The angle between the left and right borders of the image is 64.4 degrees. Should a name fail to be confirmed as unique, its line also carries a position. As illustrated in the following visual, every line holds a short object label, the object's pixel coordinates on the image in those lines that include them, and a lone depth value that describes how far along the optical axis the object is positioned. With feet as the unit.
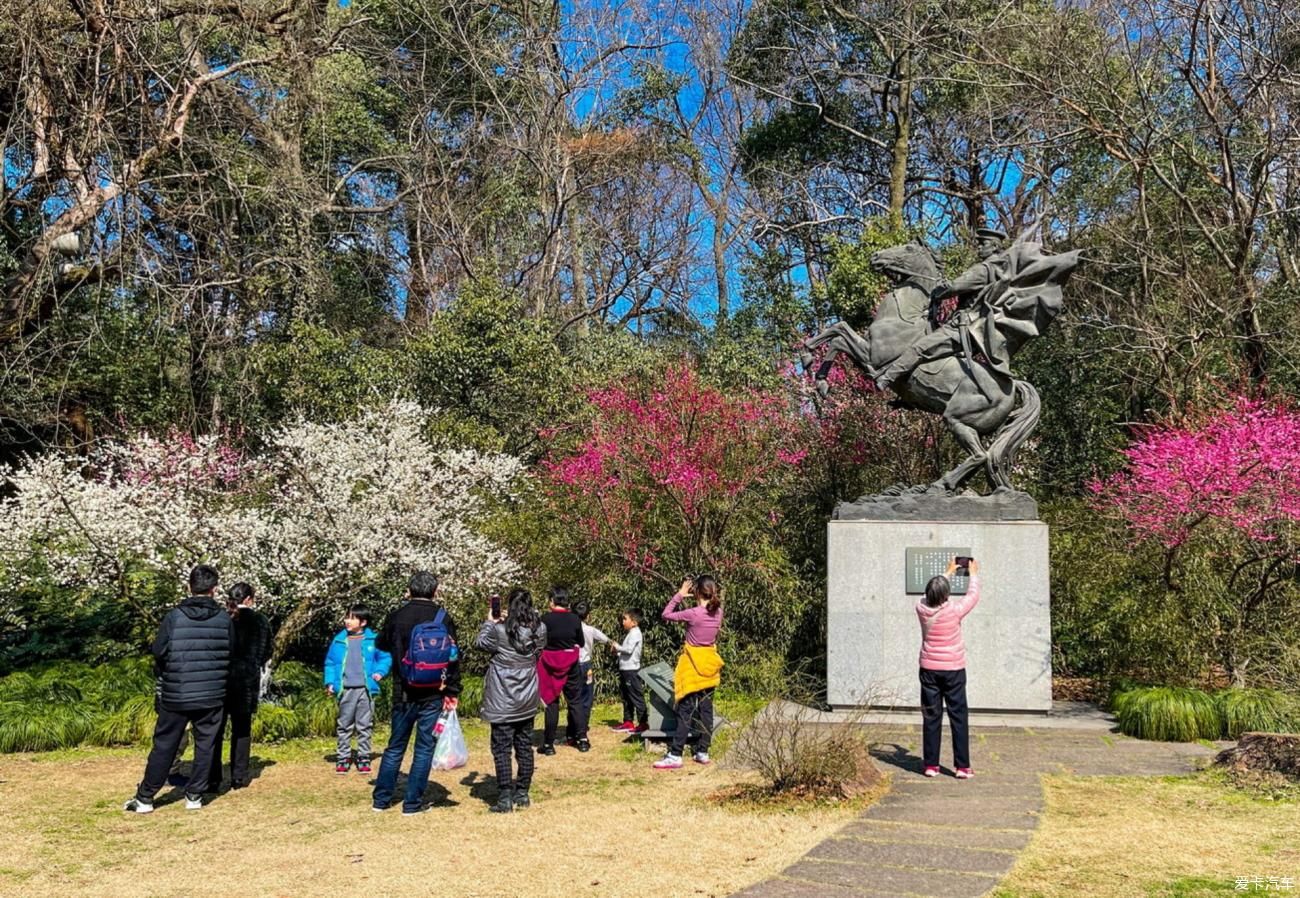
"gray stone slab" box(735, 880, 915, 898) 15.33
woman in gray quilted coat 20.92
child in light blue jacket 25.73
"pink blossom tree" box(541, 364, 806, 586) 37.73
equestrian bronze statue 31.73
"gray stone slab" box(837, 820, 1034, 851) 17.78
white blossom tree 33.53
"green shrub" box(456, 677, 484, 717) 33.68
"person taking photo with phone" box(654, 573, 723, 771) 24.35
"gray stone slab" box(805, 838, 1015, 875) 16.55
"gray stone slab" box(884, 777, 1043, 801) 21.26
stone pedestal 30.04
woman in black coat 24.18
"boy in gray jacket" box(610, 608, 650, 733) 29.40
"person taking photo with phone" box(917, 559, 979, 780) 22.44
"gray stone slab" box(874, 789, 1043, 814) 20.25
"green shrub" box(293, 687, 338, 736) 30.50
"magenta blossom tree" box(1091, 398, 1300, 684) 32.32
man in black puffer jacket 21.50
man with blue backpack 20.57
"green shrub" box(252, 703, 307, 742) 29.45
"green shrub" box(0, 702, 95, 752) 27.86
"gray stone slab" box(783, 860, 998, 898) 15.39
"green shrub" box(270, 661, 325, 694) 34.35
